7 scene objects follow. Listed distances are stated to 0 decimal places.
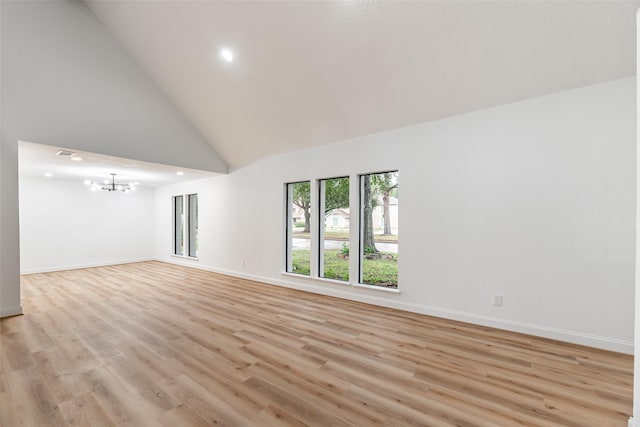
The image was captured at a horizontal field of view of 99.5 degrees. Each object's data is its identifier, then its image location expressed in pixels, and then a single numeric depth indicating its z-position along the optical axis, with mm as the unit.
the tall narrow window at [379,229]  4047
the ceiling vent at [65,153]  4117
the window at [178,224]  7867
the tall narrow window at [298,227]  5091
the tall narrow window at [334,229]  4613
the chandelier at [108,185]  6406
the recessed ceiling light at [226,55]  3794
